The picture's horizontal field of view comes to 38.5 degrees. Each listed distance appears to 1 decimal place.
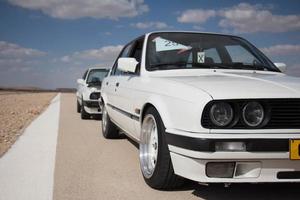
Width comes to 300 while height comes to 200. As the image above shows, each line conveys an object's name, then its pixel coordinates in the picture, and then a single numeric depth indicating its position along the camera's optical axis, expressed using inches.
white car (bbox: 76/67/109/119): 460.4
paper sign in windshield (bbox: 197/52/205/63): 204.8
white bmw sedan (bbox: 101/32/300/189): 134.7
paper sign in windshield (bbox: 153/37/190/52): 206.8
